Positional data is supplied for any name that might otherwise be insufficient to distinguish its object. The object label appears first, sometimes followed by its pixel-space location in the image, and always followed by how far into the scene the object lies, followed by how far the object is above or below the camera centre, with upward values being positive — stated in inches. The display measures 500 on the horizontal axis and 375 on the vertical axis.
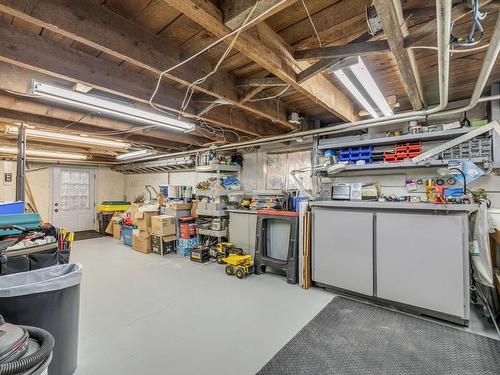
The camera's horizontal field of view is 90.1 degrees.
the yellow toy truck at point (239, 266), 144.5 -44.5
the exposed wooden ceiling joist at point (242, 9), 48.8 +37.4
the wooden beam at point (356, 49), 64.6 +37.2
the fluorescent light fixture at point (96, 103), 82.7 +33.0
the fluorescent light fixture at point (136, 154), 219.2 +33.6
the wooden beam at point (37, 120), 127.2 +38.6
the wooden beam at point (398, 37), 50.8 +37.1
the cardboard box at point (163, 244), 198.8 -43.9
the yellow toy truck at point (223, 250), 169.3 -41.1
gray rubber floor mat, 71.1 -50.6
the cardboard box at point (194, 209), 213.5 -16.7
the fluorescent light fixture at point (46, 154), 209.0 +34.3
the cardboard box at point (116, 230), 263.7 -42.7
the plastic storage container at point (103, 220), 287.9 -34.8
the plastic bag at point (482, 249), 91.1 -21.4
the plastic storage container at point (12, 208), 102.9 -7.6
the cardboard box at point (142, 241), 206.8 -43.1
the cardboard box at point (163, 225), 197.2 -28.2
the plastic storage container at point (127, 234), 232.2 -41.0
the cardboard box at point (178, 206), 210.0 -13.3
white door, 293.1 -9.8
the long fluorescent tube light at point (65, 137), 150.8 +35.0
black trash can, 56.0 -27.3
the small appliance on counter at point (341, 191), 125.2 -0.4
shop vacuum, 36.9 -26.0
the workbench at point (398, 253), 92.8 -26.7
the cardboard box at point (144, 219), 209.0 -24.5
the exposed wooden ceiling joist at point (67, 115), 111.0 +39.1
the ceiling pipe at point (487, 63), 56.1 +34.5
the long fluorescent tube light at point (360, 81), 70.6 +35.9
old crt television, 137.4 -30.4
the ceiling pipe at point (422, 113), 47.5 +34.2
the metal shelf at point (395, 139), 110.5 +25.8
